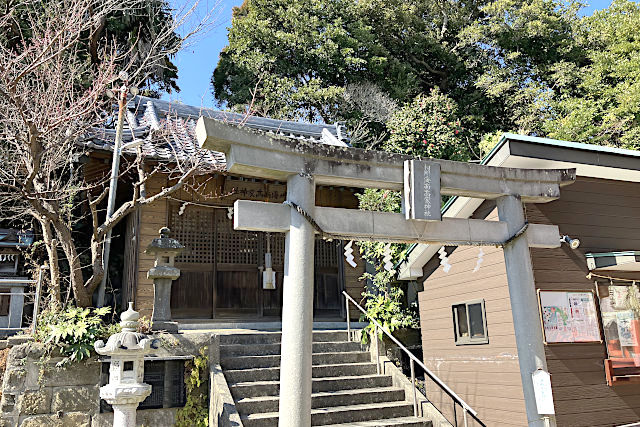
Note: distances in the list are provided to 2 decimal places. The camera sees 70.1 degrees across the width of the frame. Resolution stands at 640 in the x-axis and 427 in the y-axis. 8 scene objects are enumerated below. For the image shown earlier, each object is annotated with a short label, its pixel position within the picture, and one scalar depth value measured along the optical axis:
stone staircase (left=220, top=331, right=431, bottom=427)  6.92
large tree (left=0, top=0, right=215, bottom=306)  6.50
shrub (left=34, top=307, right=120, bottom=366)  6.89
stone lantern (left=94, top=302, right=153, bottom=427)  5.79
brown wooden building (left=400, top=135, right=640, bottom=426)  6.61
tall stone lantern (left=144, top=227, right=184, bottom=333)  7.88
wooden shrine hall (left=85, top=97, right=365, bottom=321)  10.14
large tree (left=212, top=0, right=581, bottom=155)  20.66
